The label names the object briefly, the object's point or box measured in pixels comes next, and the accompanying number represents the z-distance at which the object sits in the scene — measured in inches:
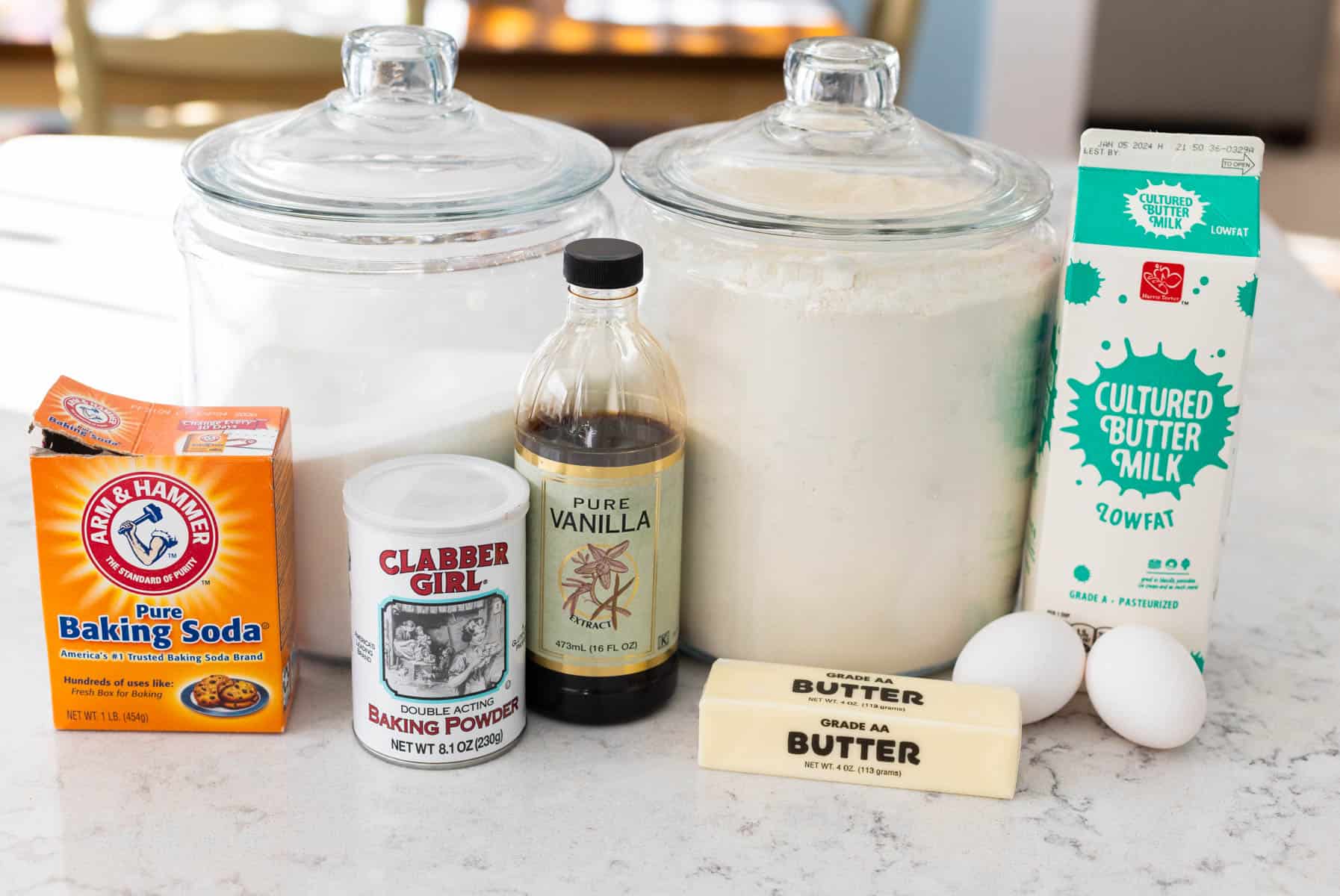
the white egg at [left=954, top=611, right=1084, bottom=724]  31.8
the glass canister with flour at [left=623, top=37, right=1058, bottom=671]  30.2
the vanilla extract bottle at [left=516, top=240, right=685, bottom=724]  29.9
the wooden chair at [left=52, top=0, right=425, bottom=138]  95.2
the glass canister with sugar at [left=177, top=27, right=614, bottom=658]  30.7
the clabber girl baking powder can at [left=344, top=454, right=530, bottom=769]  28.6
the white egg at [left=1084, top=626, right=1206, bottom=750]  31.1
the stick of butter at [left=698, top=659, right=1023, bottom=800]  30.0
